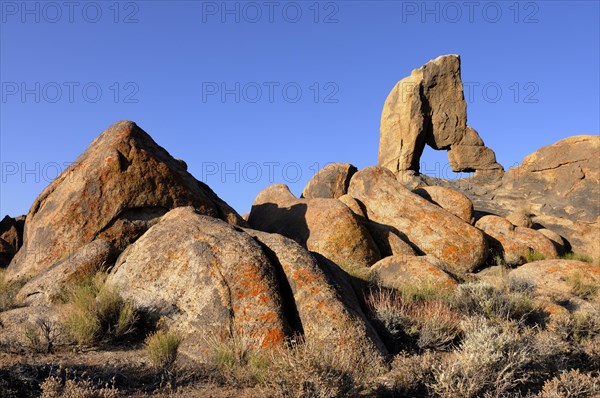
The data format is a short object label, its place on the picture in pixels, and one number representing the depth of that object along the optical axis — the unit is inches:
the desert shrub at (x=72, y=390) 177.3
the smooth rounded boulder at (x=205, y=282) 242.8
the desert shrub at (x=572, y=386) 229.6
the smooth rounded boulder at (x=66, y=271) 313.6
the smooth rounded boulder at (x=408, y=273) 413.7
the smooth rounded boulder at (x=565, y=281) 425.4
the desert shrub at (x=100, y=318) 256.5
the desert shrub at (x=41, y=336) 246.1
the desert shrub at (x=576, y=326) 332.2
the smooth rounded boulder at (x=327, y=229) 512.1
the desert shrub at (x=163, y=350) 228.5
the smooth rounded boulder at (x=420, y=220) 577.6
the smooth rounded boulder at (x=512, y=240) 625.6
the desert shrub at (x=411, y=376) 218.1
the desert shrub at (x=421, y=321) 282.2
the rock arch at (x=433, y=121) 1083.9
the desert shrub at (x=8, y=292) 318.8
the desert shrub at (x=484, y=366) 218.4
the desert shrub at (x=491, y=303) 350.3
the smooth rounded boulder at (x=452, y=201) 675.4
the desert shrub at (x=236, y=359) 214.1
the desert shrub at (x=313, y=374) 191.0
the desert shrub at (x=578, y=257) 697.6
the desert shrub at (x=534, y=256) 630.8
